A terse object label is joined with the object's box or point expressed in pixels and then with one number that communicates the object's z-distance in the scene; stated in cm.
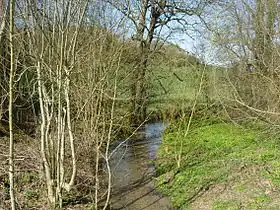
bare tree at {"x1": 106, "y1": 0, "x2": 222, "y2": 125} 1043
